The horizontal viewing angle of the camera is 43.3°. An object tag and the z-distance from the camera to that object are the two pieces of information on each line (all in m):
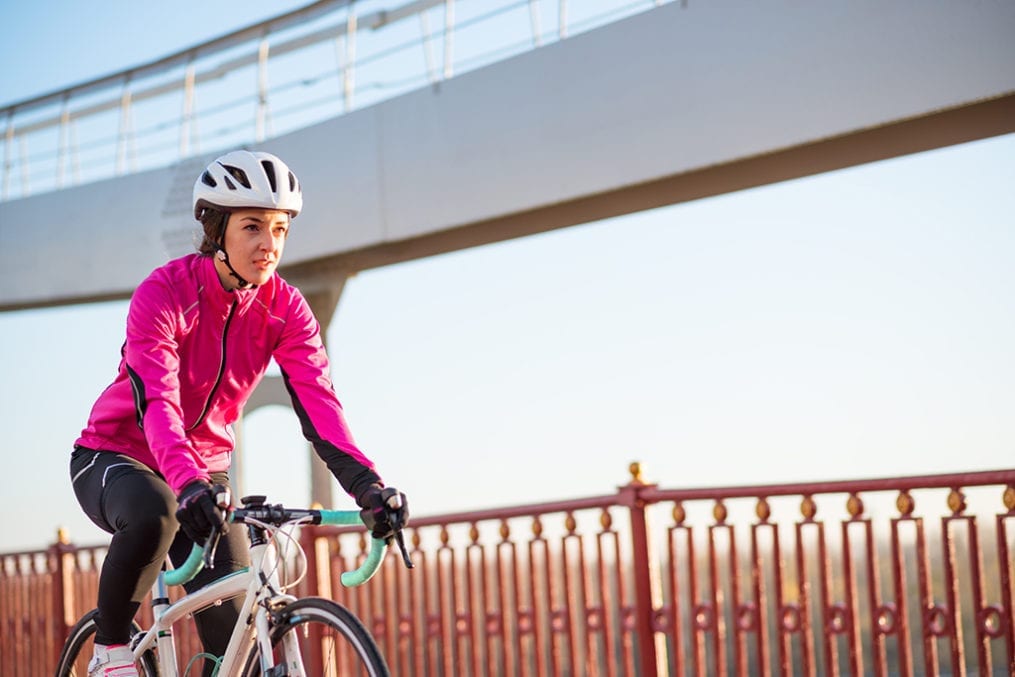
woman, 3.43
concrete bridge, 8.52
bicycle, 3.10
